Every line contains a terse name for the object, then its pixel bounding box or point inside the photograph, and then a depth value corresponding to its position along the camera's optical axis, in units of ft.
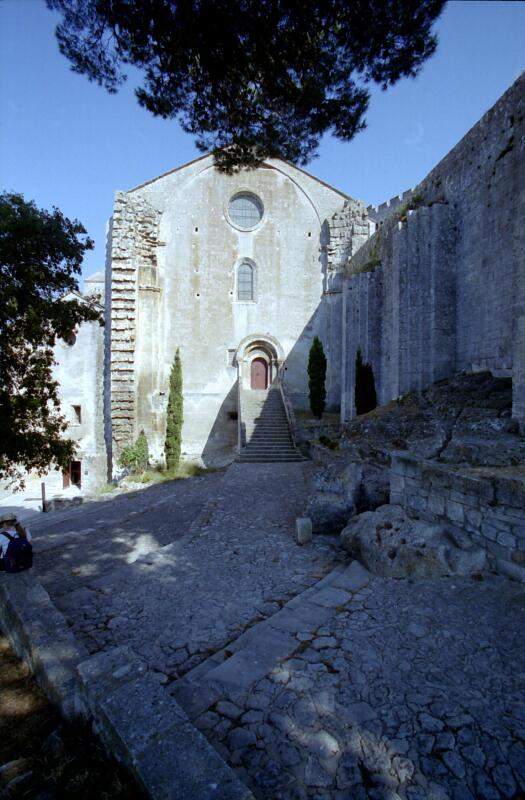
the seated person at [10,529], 17.94
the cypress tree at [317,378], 63.00
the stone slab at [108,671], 9.07
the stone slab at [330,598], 14.24
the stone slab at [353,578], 15.29
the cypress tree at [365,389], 53.31
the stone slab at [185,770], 6.68
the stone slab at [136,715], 7.82
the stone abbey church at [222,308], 59.72
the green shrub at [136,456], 57.21
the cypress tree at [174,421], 60.70
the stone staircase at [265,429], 48.49
